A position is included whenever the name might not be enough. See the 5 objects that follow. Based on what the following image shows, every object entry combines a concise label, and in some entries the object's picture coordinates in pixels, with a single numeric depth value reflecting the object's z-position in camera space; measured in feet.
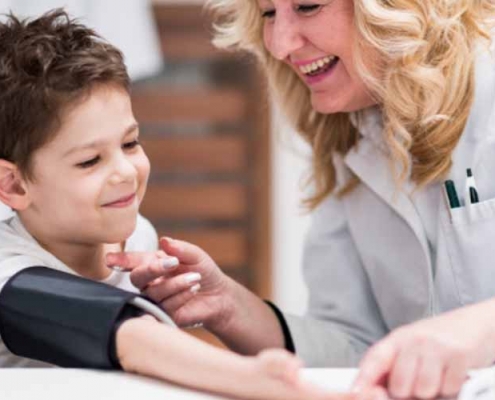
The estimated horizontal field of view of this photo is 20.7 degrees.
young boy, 3.77
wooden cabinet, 12.86
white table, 3.33
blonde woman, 4.29
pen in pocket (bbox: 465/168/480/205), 4.29
